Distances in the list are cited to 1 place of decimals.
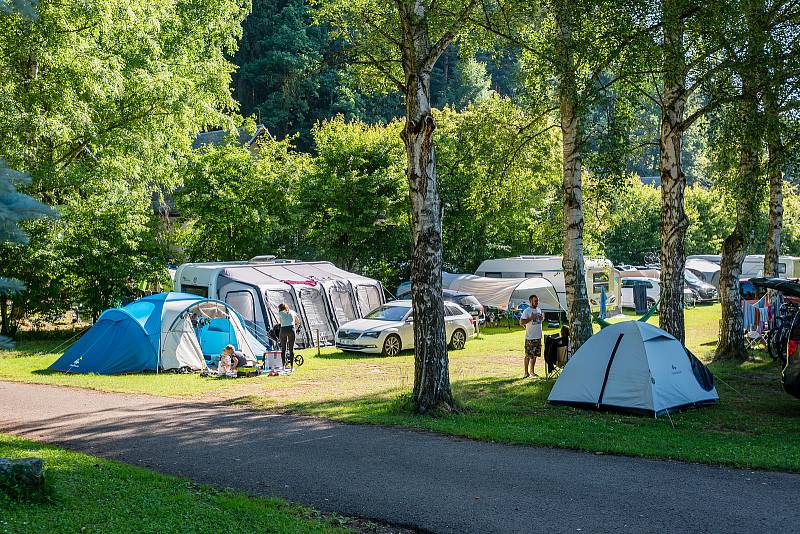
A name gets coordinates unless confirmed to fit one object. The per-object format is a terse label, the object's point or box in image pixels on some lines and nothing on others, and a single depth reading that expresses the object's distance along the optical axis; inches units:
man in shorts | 629.9
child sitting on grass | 690.2
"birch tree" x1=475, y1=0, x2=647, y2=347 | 500.7
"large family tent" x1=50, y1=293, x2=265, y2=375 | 703.7
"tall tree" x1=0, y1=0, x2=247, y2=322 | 794.2
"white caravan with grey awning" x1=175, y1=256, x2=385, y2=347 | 879.7
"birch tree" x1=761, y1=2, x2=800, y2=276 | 506.9
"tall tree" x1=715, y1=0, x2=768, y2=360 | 507.2
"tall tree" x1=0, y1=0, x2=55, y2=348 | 209.3
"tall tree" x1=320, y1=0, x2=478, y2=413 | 467.5
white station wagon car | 848.9
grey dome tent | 465.4
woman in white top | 732.0
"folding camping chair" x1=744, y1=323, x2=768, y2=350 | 818.8
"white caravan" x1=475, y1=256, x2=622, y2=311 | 1309.1
